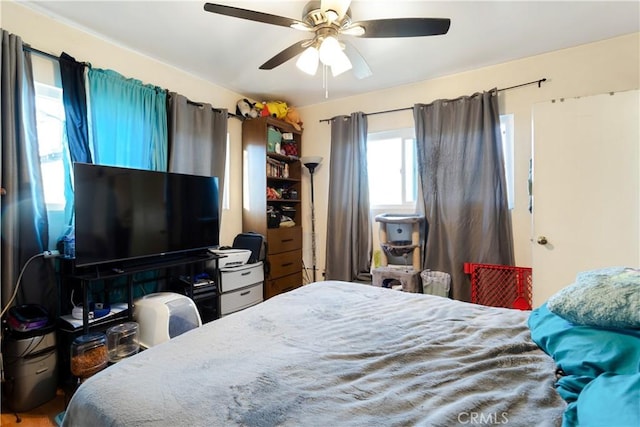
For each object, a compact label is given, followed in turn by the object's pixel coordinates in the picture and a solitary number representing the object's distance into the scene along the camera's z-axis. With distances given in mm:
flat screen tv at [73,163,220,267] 1902
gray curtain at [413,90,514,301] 2709
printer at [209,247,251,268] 2770
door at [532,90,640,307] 2084
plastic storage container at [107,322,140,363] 1989
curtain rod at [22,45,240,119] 1880
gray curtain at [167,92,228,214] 2693
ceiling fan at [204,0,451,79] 1551
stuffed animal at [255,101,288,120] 3471
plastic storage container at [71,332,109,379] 1736
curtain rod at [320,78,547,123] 2613
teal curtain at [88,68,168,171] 2229
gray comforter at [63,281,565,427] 728
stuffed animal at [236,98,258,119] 3348
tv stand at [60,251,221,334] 1816
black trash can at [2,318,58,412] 1708
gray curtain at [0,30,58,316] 1757
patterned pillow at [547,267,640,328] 809
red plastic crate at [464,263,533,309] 2582
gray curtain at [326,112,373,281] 3381
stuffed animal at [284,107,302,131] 3691
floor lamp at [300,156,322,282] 3618
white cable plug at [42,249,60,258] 1882
